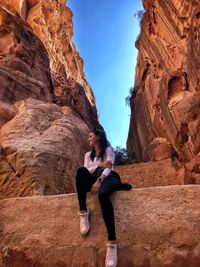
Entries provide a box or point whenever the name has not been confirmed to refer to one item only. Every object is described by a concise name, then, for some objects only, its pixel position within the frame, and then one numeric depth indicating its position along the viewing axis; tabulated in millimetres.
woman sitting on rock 2018
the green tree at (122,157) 14784
